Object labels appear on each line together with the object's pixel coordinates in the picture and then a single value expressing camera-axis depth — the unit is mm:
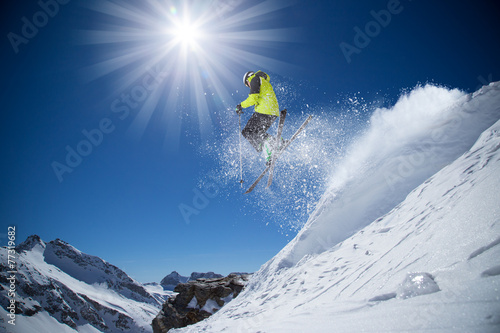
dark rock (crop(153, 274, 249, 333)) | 21312
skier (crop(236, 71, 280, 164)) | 8617
